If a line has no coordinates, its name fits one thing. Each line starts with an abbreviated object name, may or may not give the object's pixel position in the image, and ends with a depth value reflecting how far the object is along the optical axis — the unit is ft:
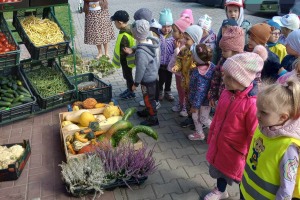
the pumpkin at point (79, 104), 15.88
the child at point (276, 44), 14.32
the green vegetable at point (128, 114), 13.69
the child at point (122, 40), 16.88
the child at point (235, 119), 8.40
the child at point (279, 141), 6.23
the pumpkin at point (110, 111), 14.67
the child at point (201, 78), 12.35
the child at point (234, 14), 15.74
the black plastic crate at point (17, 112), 14.89
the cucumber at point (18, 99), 15.33
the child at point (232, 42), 10.78
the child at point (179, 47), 15.30
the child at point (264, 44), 11.91
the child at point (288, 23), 15.24
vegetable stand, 14.87
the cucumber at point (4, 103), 14.82
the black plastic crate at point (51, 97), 16.39
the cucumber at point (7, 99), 15.12
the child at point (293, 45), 10.90
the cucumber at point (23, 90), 16.08
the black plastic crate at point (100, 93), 16.99
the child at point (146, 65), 13.99
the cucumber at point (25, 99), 15.48
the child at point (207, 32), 15.75
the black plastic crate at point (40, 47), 15.55
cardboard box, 11.37
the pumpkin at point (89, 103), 15.43
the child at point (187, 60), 13.64
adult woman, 24.68
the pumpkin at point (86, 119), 13.94
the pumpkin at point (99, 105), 15.55
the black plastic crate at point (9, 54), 14.40
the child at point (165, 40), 16.75
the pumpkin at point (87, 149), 11.84
